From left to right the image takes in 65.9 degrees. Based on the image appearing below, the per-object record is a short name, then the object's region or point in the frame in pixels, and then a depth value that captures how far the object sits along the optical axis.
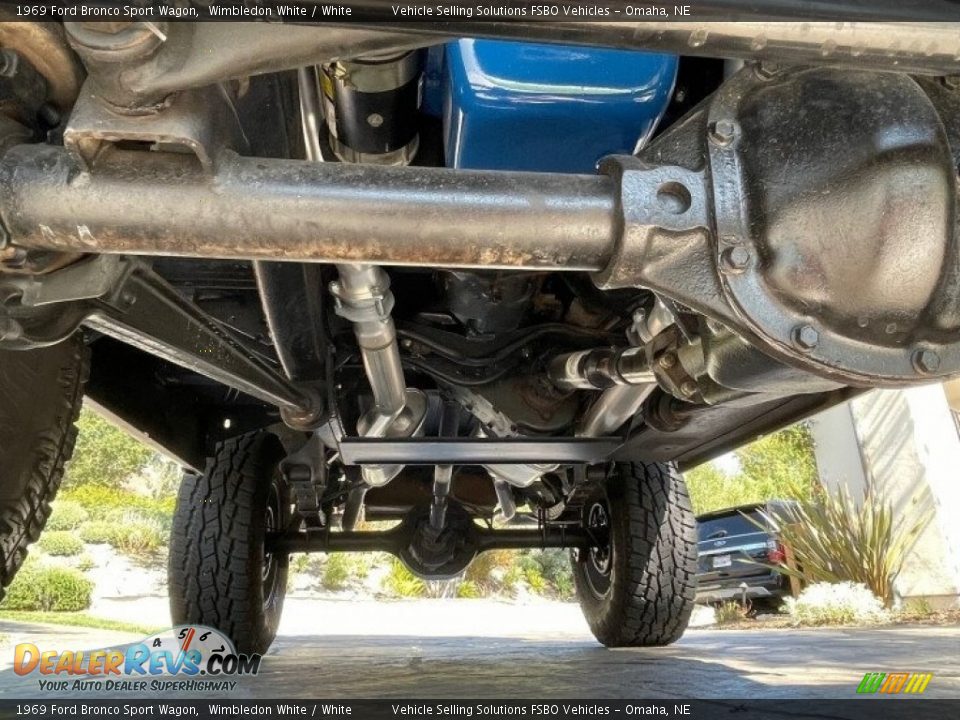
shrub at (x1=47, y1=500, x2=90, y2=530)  14.97
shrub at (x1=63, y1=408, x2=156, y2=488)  19.38
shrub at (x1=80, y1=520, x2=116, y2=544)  13.95
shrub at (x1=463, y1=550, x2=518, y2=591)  14.88
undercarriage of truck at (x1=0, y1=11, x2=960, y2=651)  0.60
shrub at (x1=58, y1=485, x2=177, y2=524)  16.30
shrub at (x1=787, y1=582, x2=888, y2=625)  5.05
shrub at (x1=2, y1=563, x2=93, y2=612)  9.25
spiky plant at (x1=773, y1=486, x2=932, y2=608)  5.44
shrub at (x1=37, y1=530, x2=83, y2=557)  12.67
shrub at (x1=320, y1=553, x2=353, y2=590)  13.89
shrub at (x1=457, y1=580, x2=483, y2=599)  14.60
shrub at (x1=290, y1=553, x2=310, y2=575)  13.76
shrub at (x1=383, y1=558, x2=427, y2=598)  13.41
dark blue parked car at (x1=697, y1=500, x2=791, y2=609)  7.25
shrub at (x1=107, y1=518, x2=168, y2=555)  13.73
